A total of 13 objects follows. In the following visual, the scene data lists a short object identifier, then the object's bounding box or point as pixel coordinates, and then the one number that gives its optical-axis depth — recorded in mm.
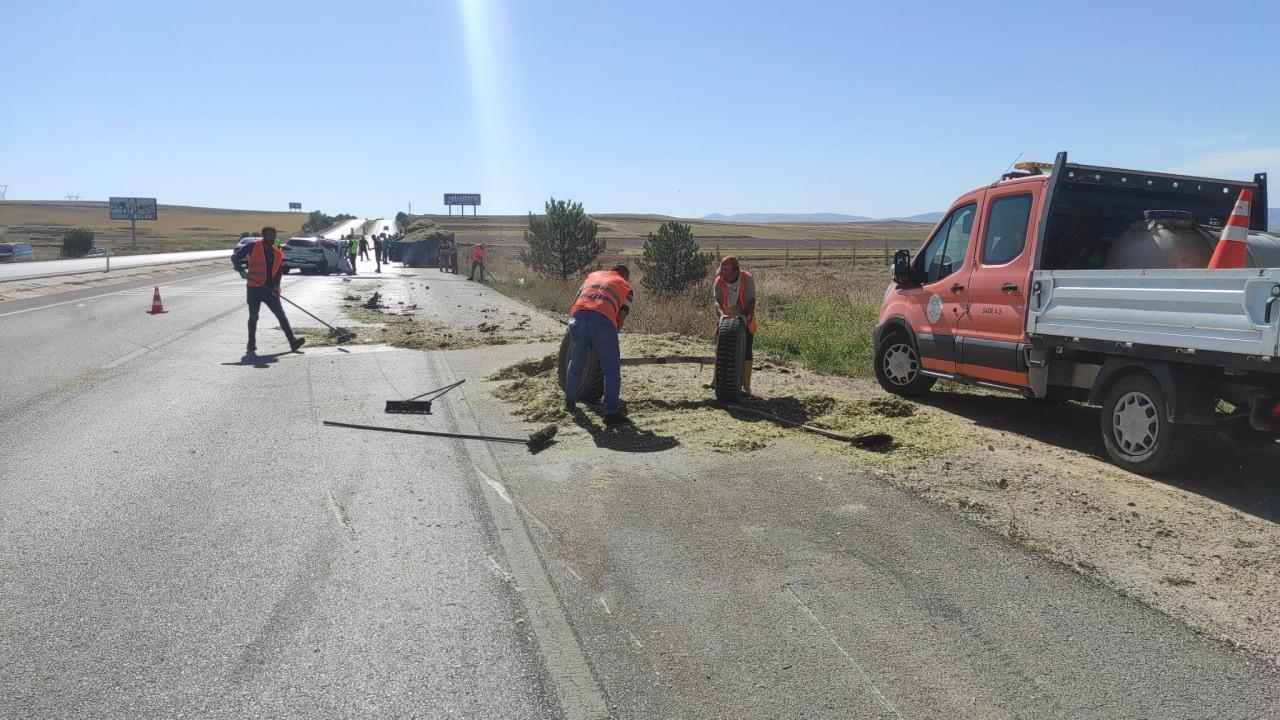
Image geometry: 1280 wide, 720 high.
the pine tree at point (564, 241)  30109
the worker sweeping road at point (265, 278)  14195
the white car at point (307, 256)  39844
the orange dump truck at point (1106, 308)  6023
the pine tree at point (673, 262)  22359
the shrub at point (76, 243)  60688
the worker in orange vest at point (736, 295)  9406
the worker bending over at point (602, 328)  8547
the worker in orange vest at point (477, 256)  35512
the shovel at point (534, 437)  7613
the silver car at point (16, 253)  49875
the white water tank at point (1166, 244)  7480
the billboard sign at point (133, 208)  88188
